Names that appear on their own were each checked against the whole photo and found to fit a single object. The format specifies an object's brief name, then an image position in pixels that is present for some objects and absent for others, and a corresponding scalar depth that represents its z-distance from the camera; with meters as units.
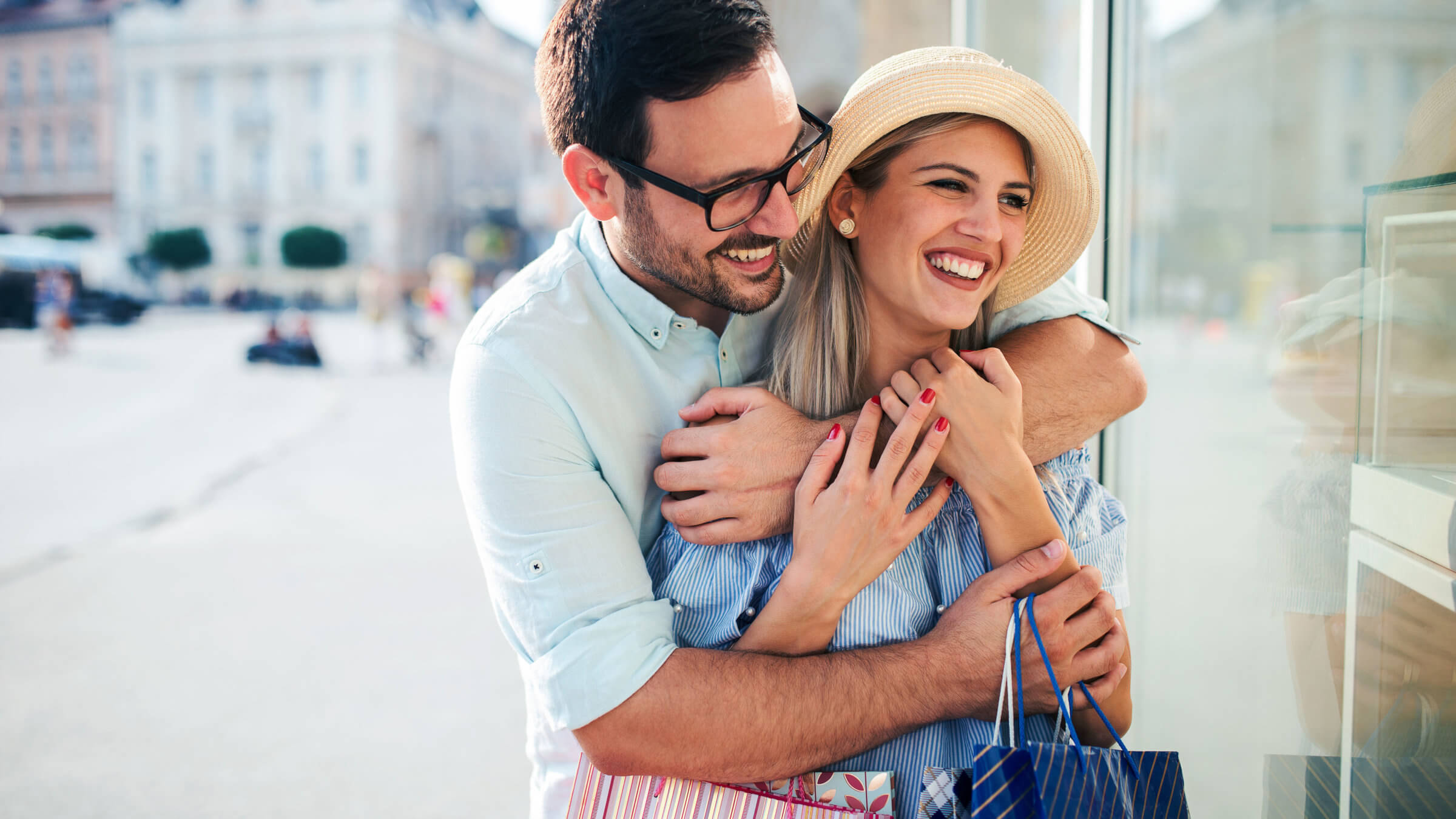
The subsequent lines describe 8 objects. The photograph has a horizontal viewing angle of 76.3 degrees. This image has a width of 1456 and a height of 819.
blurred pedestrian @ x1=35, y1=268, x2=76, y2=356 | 16.84
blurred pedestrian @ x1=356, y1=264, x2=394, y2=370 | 16.42
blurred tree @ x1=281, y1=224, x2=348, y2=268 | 40.22
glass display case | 1.05
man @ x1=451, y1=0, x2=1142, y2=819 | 1.34
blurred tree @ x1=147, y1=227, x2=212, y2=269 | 38.69
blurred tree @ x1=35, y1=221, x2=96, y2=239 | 36.19
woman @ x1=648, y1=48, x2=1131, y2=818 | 1.42
